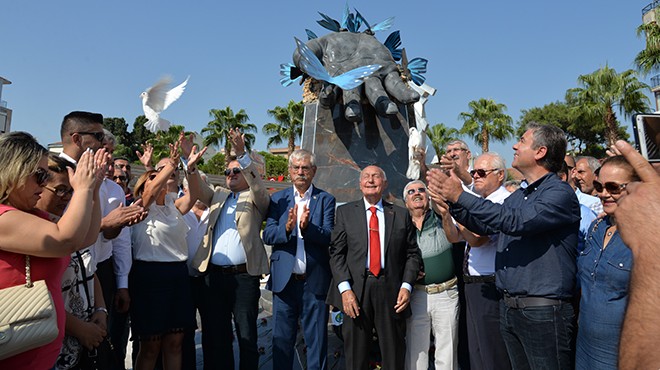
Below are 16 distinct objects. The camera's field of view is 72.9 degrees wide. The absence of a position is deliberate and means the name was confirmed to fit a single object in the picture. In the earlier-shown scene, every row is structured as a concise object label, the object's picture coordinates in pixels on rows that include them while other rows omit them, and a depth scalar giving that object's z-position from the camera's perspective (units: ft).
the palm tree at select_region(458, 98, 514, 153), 111.45
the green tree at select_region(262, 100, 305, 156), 108.27
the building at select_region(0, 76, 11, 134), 119.55
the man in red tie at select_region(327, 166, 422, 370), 10.94
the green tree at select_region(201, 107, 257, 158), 111.04
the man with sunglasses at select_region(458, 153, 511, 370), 10.50
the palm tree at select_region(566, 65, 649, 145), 77.41
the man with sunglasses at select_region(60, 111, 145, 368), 9.60
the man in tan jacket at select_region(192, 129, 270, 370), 12.44
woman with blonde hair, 6.02
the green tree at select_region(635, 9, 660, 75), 58.29
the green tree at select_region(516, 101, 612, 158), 112.47
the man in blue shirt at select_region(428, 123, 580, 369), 8.29
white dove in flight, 13.55
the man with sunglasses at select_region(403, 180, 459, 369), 11.35
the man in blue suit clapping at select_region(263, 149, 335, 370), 11.80
